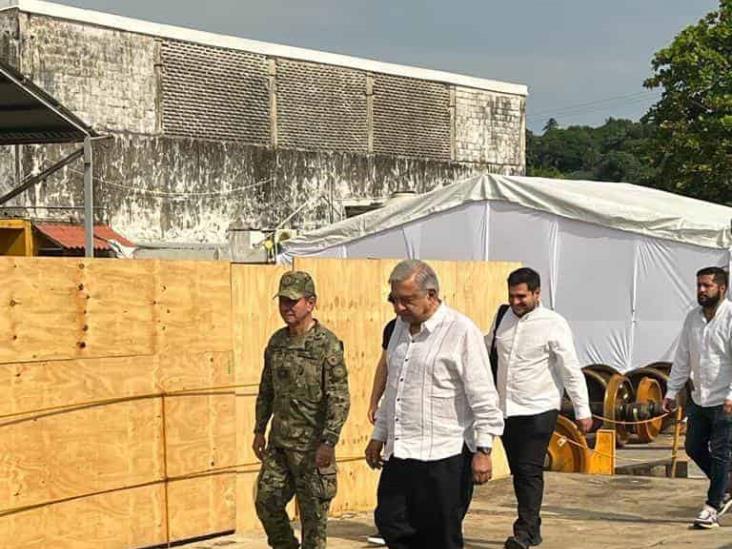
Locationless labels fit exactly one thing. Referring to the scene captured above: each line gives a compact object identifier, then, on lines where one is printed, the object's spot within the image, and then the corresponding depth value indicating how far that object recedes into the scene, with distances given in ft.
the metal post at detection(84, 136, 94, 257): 38.32
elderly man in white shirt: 21.08
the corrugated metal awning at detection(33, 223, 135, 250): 94.38
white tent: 58.70
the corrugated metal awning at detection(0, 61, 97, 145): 36.83
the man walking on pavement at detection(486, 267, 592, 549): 28.84
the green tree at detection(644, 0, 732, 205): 120.57
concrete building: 102.47
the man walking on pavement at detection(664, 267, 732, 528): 31.60
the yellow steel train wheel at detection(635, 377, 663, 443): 54.08
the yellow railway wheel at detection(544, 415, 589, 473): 43.52
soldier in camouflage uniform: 24.88
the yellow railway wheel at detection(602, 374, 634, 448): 52.54
